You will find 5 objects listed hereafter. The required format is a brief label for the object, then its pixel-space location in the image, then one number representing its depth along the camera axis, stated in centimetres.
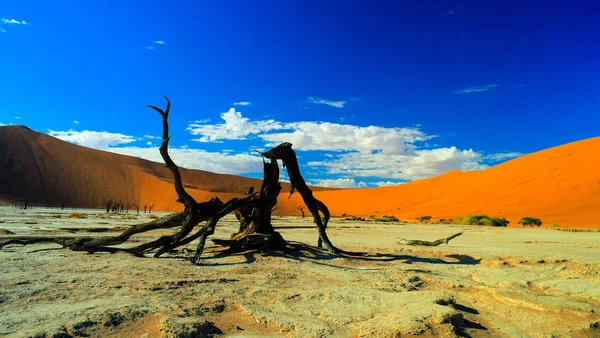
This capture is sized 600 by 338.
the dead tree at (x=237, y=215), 695
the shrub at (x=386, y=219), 3203
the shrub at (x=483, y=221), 2547
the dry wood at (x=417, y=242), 874
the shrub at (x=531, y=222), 2430
